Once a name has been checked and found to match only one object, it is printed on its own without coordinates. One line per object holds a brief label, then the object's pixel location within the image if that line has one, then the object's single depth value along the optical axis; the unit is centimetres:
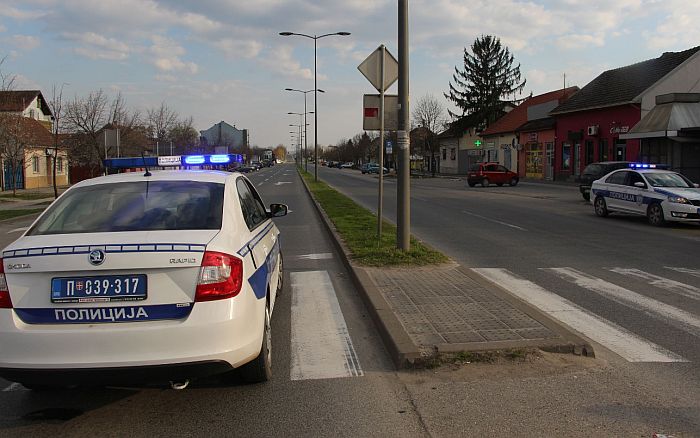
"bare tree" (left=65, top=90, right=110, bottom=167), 2817
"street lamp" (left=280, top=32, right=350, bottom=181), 4106
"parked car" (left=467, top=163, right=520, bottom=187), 3769
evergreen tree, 5847
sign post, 998
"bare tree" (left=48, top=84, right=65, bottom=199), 2634
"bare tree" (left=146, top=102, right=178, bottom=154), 4047
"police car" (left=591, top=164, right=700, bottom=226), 1461
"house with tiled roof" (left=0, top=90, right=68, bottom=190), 2591
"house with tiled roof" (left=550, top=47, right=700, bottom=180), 3191
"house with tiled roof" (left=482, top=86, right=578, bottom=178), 4825
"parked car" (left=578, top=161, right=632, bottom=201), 2331
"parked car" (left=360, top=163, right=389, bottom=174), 7744
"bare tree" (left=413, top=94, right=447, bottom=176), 6331
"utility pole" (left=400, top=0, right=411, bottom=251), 926
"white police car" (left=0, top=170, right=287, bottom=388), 362
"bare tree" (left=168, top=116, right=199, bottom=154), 3741
